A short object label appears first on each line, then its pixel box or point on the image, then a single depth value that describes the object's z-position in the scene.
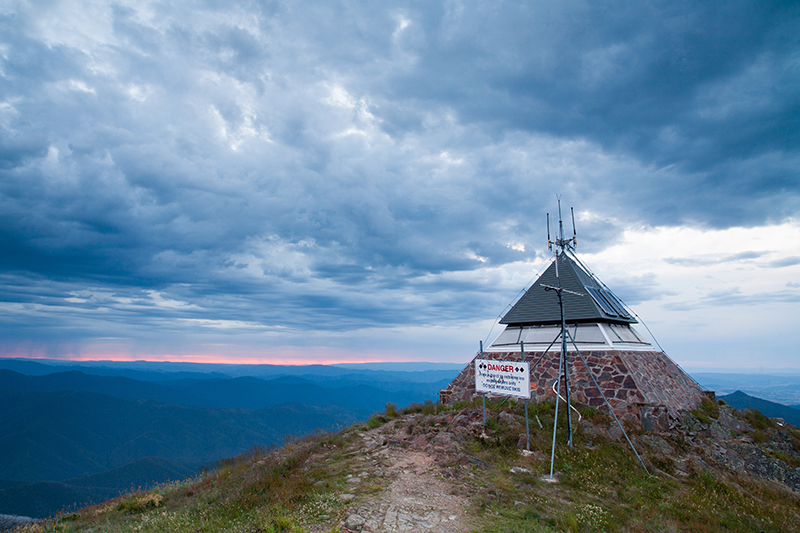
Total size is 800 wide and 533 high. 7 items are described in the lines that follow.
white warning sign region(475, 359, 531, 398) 14.05
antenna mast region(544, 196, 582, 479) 14.34
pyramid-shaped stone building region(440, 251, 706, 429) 18.64
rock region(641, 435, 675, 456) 15.47
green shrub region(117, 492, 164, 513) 12.61
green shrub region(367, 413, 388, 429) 20.56
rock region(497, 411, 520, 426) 16.77
